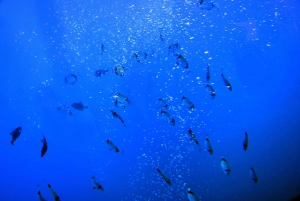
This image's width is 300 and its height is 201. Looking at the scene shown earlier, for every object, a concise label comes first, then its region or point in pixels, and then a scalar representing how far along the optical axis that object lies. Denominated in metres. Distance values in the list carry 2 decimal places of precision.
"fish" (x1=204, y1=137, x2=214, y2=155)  3.61
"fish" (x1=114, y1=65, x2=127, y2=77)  4.76
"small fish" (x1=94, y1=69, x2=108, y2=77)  5.39
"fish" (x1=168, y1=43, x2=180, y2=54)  4.80
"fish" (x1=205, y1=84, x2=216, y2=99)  4.02
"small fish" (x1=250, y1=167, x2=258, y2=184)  3.73
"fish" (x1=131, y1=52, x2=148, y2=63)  4.86
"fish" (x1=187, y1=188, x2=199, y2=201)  3.47
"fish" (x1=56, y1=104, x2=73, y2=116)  5.73
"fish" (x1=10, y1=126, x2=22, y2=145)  4.29
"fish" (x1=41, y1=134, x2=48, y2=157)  3.52
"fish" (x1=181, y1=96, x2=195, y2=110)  3.95
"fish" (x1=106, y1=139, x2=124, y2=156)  3.85
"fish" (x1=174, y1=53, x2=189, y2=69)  3.94
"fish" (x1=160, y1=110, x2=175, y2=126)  4.34
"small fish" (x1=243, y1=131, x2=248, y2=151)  3.55
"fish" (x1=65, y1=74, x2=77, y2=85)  4.65
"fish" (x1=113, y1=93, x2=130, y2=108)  3.94
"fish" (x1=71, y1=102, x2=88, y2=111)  5.52
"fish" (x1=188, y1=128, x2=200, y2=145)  3.92
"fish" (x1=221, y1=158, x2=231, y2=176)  3.47
